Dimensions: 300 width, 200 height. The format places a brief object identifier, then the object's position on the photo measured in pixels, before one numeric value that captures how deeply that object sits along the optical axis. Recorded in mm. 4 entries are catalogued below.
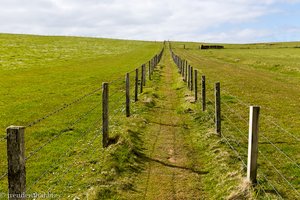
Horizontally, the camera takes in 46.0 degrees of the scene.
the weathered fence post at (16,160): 5793
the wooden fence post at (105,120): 12289
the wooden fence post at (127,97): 16803
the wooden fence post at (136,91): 20805
